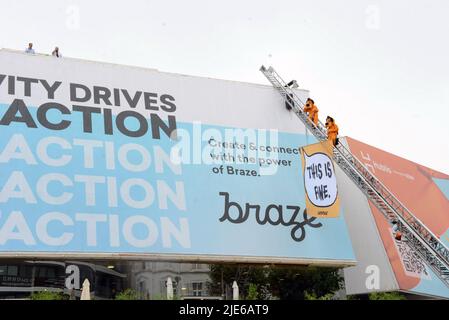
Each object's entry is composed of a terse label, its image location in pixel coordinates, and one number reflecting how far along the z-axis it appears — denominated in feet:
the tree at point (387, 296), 71.84
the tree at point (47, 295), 59.41
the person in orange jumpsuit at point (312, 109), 70.87
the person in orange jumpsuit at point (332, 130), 62.90
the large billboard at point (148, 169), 60.76
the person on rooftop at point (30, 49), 69.46
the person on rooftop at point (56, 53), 71.33
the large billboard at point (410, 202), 74.23
